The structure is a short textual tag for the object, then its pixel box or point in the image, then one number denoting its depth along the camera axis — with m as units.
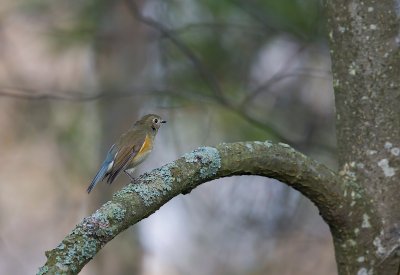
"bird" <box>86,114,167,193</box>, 6.27
